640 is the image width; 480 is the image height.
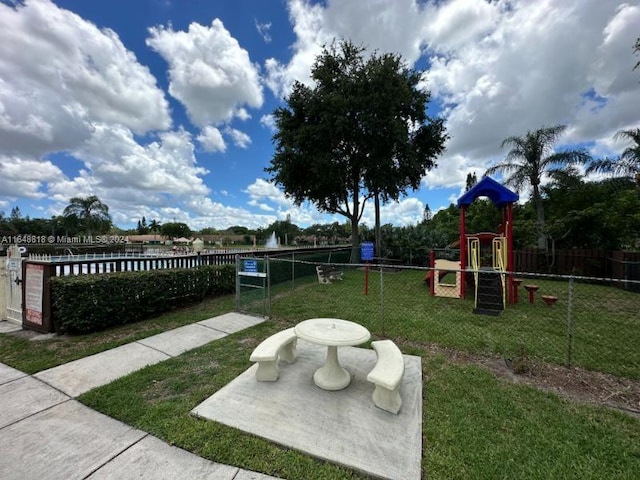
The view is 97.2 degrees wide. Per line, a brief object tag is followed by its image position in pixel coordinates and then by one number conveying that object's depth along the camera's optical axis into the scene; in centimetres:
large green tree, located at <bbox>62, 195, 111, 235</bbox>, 4844
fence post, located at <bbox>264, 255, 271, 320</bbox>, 627
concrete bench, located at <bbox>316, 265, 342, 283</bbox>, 1144
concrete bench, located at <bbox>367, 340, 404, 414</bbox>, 268
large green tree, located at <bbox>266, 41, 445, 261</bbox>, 1494
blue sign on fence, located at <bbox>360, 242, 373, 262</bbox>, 1237
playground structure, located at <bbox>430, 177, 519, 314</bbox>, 816
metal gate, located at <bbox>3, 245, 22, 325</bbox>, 564
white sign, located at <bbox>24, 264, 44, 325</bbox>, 511
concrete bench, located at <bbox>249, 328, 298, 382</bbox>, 321
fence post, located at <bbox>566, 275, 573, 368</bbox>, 369
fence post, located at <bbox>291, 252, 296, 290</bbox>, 1020
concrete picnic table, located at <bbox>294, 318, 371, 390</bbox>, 305
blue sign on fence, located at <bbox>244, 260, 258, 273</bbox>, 674
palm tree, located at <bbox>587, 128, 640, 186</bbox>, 1424
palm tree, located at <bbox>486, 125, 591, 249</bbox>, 1483
